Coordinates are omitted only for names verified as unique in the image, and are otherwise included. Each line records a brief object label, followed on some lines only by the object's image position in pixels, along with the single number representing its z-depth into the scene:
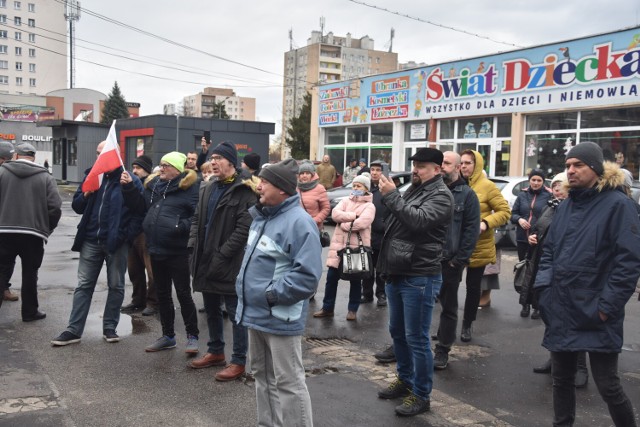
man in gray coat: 6.92
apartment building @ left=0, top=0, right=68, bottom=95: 110.12
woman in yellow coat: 6.61
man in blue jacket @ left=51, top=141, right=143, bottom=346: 6.36
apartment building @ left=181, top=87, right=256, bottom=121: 143.50
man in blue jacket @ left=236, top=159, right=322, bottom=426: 3.81
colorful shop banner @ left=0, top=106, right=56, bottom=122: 73.81
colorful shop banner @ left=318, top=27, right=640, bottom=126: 18.05
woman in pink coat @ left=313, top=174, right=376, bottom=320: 7.61
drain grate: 6.61
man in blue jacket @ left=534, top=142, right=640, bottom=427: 3.77
